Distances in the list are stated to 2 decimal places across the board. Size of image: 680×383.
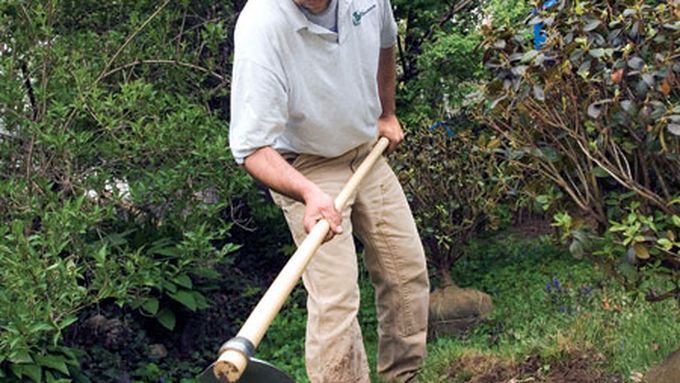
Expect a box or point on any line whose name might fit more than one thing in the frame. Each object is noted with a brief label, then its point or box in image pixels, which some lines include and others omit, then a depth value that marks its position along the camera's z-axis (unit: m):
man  3.71
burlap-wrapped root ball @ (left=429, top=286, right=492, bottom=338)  5.84
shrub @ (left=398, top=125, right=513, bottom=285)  6.11
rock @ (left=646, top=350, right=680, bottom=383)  3.90
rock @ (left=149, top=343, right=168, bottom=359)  5.71
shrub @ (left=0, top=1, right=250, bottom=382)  4.27
